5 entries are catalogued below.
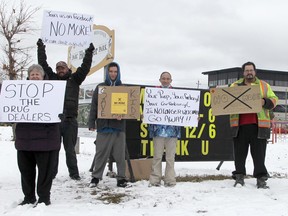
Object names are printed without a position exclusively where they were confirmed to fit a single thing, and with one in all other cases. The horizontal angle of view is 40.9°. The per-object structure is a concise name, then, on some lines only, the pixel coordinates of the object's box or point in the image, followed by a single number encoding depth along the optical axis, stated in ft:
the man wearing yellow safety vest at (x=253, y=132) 20.13
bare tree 56.80
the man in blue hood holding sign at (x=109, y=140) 20.84
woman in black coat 16.10
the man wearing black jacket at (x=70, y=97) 21.13
